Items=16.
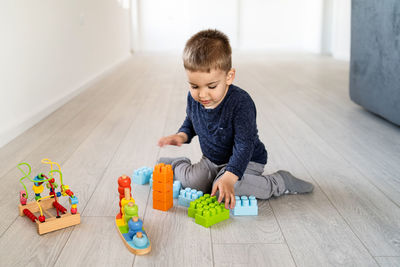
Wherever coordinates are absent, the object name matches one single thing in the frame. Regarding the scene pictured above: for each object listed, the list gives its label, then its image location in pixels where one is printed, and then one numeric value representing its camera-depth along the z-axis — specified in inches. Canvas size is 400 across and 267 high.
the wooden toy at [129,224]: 38.7
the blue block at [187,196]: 48.0
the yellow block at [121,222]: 42.6
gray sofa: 74.7
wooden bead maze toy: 42.4
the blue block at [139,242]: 38.6
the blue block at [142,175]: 54.7
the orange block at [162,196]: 46.8
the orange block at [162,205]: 47.1
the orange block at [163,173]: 45.9
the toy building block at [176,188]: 50.4
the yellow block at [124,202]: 41.8
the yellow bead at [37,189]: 43.6
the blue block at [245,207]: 46.0
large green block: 43.4
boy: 43.6
